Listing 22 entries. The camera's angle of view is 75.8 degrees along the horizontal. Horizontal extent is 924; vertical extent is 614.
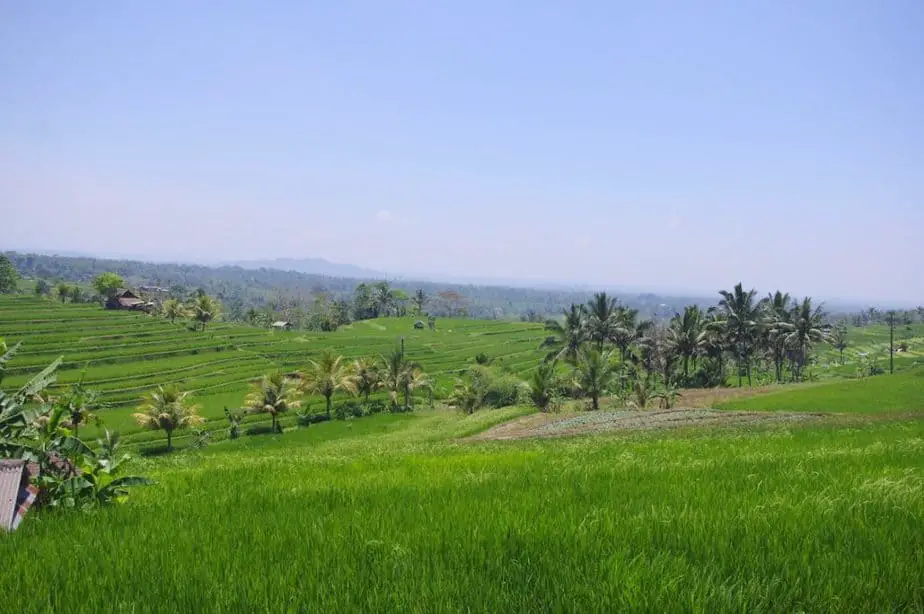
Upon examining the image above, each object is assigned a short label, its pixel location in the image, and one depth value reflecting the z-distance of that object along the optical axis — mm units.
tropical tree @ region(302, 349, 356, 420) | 64875
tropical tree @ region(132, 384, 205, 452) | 51594
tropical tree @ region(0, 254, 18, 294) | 156000
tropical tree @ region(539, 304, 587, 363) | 62175
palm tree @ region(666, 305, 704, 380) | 66500
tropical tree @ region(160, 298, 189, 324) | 136875
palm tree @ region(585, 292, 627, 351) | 62719
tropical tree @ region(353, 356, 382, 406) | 71750
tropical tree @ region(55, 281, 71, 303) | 153750
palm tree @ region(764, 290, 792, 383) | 69019
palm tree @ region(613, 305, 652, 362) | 65712
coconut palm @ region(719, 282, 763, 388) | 65750
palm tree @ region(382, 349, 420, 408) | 71062
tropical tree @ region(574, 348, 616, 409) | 45719
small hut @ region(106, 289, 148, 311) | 139750
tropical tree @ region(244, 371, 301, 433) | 58188
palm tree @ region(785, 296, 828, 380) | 66438
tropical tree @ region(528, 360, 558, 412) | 46844
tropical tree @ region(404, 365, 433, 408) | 71088
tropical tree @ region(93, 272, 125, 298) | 159350
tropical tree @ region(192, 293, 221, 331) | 124250
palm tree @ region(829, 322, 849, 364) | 125875
